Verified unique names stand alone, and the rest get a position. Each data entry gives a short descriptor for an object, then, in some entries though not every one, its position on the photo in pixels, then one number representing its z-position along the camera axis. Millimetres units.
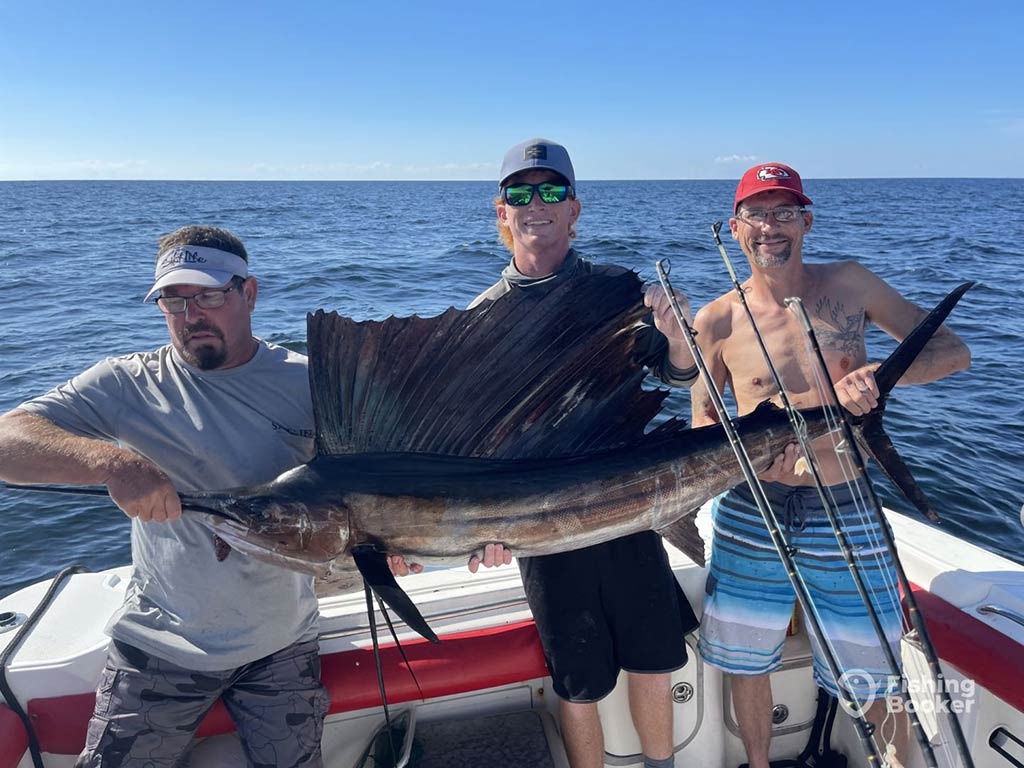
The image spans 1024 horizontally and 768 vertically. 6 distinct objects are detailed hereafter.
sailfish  1749
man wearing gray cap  2066
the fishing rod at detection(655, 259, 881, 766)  1567
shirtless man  2184
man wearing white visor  1835
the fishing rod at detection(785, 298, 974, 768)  1198
